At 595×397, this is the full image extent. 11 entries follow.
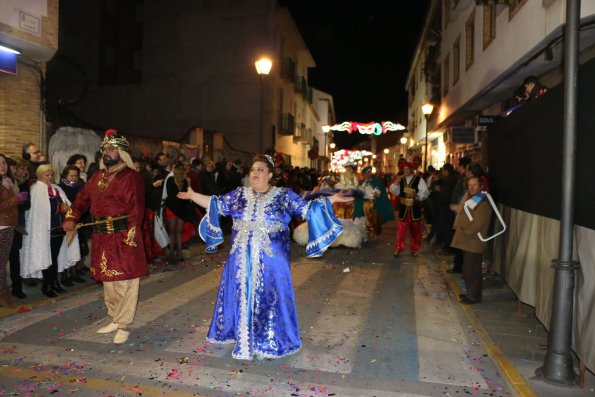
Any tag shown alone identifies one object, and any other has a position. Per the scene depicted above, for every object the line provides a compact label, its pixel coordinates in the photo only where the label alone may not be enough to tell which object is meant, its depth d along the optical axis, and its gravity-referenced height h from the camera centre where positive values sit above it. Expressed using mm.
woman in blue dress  4840 -700
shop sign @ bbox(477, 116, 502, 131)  12828 +1941
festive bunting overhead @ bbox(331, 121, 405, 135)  30641 +4137
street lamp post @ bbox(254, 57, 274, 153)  14547 +3659
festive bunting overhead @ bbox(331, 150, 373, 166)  63250 +4972
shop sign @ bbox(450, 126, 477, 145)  16688 +2008
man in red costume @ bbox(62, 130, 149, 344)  5250 -404
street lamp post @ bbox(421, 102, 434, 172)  20891 +3565
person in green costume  12424 -329
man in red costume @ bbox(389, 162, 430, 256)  10805 -185
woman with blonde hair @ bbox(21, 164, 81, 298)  7004 -640
